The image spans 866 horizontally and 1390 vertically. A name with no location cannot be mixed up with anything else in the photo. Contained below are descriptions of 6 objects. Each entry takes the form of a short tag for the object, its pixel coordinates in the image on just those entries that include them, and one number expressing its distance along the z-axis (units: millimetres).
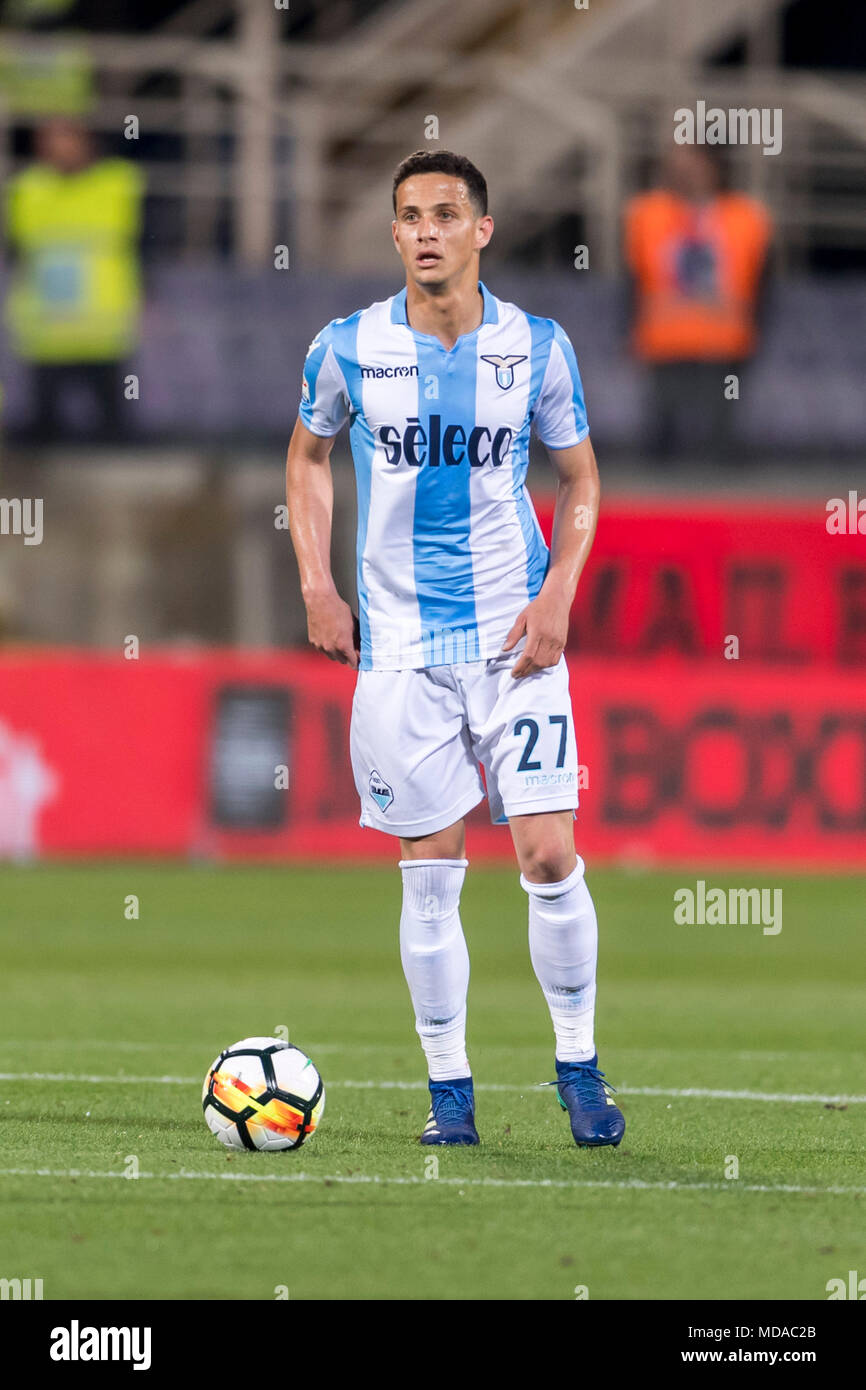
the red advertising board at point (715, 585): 15656
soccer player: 5961
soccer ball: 5906
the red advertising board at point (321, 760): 15141
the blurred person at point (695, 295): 17375
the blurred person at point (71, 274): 16969
